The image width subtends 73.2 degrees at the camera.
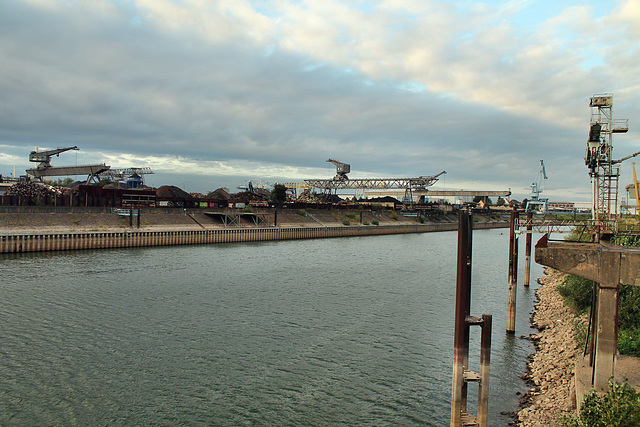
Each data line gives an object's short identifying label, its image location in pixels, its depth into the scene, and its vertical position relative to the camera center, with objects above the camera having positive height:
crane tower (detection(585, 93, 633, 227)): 22.73 +3.36
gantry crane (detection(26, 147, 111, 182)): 102.14 +7.67
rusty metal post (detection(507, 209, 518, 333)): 21.00 -3.21
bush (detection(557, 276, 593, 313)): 20.66 -4.05
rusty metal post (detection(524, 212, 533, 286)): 33.13 -3.85
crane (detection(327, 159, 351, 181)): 115.31 +9.85
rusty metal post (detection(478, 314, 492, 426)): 10.97 -4.22
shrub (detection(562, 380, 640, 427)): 9.05 -4.26
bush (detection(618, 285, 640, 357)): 13.95 -3.91
